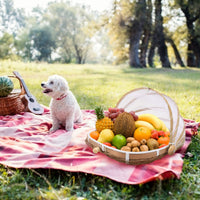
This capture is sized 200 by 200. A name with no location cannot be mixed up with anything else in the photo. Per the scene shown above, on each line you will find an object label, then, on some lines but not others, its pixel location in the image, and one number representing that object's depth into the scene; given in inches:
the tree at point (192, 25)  837.2
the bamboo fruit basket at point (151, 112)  89.0
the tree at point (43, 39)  1499.8
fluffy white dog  127.3
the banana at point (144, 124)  110.5
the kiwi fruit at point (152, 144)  94.6
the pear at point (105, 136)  102.7
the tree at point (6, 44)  1352.1
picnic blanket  83.4
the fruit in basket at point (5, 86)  168.9
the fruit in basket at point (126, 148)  91.8
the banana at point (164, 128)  117.3
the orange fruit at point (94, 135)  108.6
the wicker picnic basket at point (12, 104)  169.3
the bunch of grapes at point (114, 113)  117.3
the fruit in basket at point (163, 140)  99.5
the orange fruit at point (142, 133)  101.6
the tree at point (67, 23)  1595.7
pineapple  110.9
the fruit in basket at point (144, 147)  92.2
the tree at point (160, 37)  783.1
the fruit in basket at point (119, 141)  98.7
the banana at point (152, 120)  115.5
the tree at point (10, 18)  1184.2
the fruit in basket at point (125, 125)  105.6
